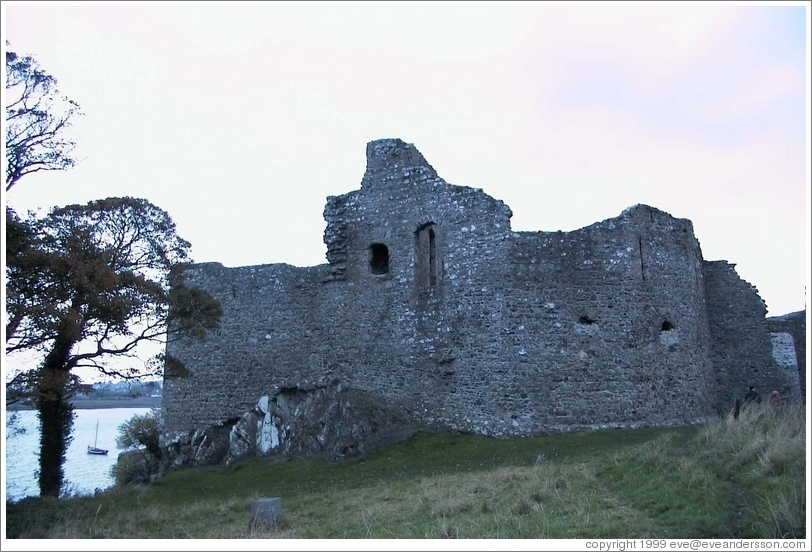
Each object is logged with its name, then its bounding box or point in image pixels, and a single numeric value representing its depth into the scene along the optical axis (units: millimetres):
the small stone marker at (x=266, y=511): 10508
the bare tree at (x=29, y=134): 13445
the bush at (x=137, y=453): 24175
